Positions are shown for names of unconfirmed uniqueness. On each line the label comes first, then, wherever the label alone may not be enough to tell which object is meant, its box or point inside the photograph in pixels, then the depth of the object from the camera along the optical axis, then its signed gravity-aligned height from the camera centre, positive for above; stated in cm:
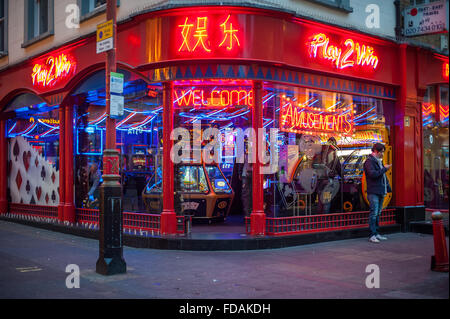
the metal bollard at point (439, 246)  727 -105
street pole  755 -46
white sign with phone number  1149 +388
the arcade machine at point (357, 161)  1209 +42
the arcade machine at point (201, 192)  1126 -31
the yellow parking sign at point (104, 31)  781 +244
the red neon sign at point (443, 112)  1468 +197
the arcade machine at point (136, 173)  1161 +18
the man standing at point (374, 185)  1070 -17
